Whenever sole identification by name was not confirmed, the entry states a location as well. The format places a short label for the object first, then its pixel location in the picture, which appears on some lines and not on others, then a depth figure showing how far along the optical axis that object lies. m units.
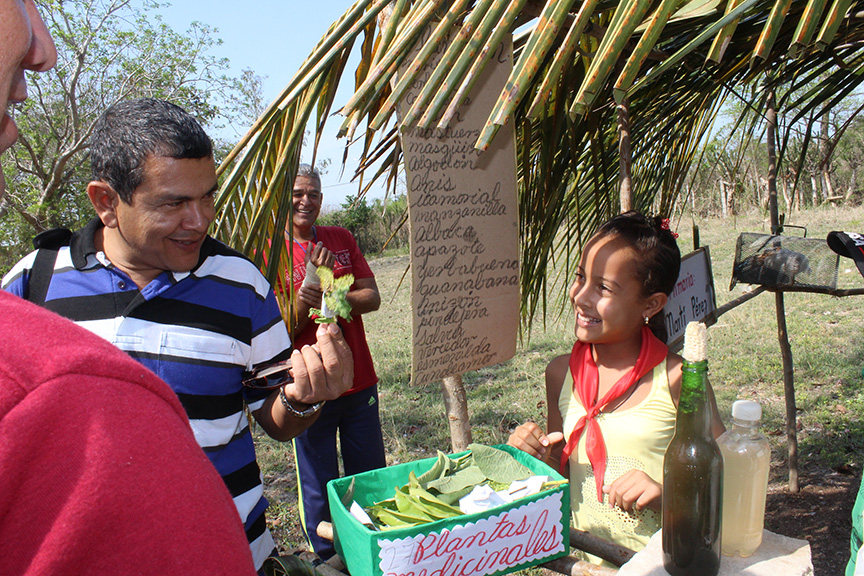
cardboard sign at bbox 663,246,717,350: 1.93
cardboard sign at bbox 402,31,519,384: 1.38
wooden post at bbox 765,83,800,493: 2.88
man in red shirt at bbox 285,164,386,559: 2.74
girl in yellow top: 1.49
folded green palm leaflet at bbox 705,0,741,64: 0.91
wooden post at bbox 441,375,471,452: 2.15
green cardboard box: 1.04
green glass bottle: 0.96
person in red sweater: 0.38
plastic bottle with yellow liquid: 1.00
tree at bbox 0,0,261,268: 12.27
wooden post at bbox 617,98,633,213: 1.86
